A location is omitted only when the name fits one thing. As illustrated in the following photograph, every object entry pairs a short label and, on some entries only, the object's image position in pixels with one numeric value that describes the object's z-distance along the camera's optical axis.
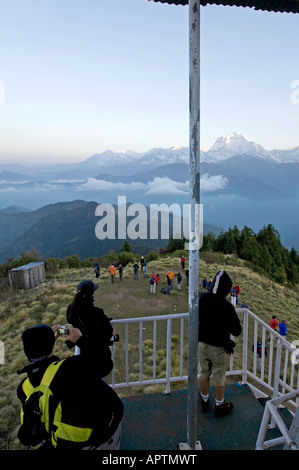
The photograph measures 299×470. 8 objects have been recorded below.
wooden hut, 19.33
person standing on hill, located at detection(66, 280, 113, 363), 2.77
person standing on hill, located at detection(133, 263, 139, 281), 18.39
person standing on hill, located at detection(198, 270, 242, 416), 3.24
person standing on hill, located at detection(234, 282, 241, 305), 15.24
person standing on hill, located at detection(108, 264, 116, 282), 17.88
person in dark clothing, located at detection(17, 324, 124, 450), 1.84
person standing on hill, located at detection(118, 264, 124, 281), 17.58
